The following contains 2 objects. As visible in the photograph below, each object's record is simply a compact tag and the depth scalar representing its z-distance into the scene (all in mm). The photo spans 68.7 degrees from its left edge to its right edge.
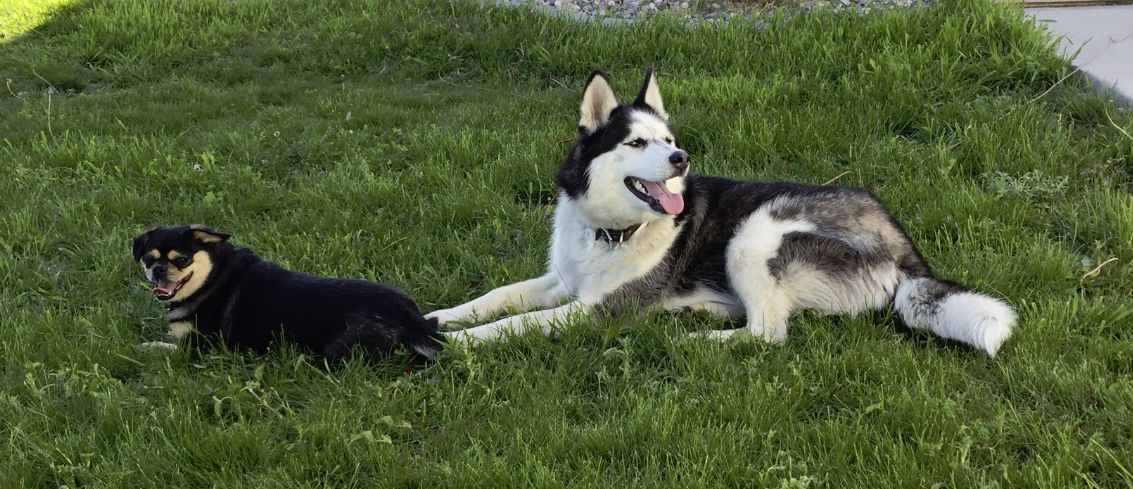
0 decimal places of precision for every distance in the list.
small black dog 3268
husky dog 3496
